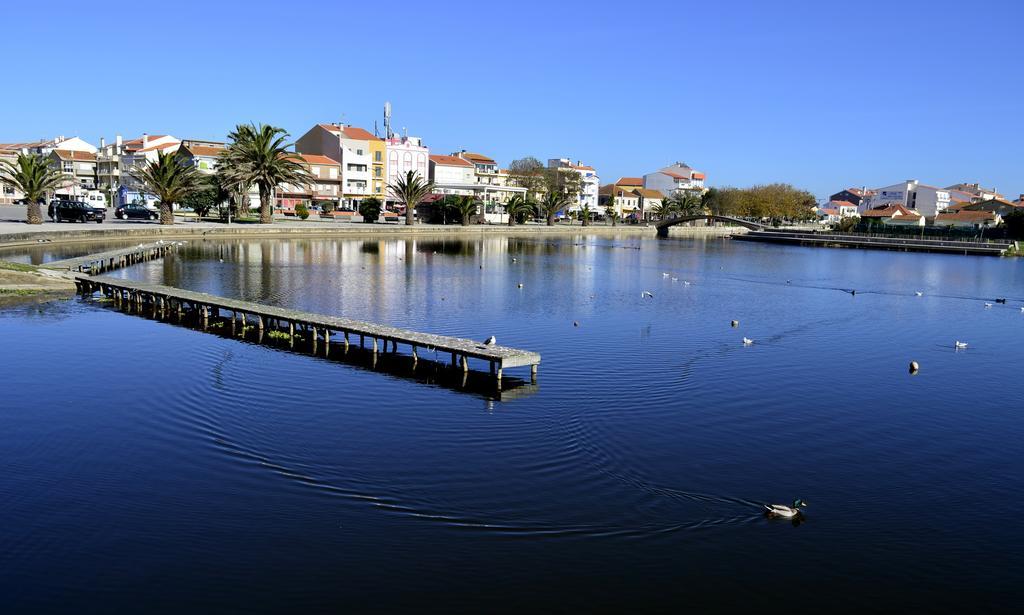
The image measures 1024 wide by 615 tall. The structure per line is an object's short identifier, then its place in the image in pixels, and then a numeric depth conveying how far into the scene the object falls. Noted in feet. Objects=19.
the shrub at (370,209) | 320.50
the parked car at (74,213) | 238.48
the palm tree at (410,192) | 325.62
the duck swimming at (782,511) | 43.11
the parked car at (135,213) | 268.62
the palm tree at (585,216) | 443.32
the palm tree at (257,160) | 254.47
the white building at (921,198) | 599.98
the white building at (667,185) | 648.38
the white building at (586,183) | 554.46
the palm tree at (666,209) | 497.87
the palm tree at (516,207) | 385.91
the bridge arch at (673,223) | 439.63
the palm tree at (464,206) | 353.10
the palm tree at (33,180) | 208.23
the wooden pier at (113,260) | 132.36
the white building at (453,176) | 422.82
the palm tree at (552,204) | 413.18
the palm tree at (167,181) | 232.53
